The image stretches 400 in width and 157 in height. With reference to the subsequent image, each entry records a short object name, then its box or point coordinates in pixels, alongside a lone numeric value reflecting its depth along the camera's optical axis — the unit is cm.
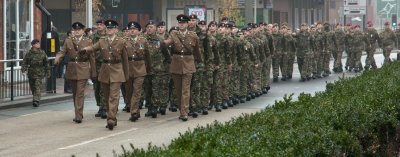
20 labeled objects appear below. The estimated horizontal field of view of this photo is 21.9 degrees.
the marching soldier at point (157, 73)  1953
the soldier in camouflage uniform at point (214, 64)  2076
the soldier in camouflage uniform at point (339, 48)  3716
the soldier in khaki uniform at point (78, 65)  1859
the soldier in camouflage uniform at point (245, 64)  2344
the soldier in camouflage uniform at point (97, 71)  1914
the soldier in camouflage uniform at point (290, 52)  3196
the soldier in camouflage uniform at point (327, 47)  3488
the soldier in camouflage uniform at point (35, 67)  2273
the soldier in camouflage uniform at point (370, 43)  3781
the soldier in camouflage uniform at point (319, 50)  3384
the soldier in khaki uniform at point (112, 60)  1725
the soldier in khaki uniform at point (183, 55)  1873
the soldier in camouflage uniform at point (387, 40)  3928
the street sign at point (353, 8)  5959
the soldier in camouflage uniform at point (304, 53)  3250
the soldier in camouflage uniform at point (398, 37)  4109
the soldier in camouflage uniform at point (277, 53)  3120
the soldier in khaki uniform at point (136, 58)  1857
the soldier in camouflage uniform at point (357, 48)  3741
